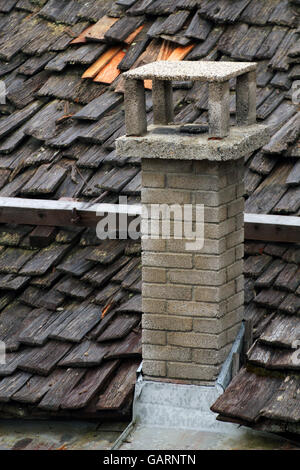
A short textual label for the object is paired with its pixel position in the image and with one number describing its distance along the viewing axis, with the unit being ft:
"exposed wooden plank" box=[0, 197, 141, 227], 56.95
